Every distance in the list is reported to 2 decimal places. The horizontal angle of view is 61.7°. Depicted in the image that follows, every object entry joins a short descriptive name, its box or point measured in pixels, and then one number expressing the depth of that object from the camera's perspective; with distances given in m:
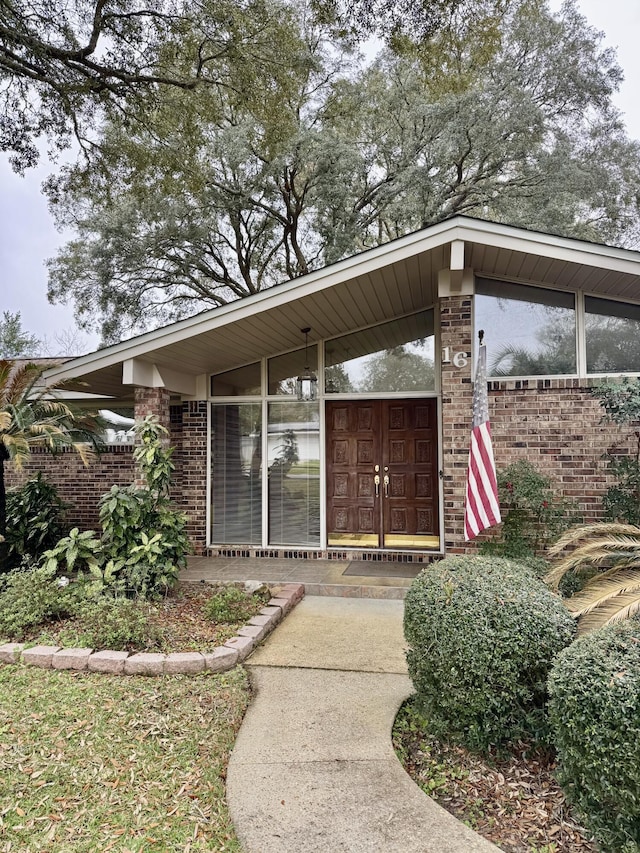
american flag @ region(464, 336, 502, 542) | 4.65
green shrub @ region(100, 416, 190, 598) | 4.89
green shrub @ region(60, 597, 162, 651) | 3.84
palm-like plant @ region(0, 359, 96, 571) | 4.96
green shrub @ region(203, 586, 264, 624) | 4.45
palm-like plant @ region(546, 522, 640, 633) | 3.05
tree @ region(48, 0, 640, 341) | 11.16
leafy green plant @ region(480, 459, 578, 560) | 5.08
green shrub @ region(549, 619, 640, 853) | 1.76
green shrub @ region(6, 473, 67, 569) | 6.09
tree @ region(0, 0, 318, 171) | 6.20
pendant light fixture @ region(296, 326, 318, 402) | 6.77
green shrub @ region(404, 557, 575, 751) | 2.44
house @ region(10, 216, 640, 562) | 5.38
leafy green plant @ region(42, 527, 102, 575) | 4.71
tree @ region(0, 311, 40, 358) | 23.94
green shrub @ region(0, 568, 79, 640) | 4.10
